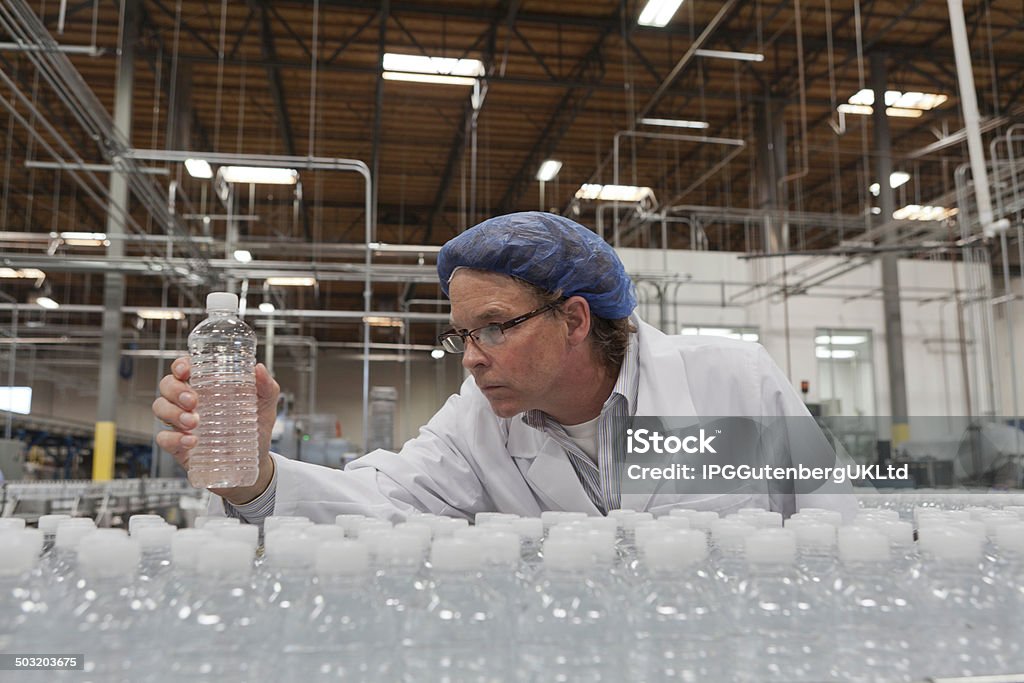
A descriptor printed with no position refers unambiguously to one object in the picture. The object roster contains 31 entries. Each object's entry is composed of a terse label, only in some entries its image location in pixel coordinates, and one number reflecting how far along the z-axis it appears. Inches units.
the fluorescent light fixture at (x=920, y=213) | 351.3
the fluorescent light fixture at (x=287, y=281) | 317.6
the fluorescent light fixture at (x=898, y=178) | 403.9
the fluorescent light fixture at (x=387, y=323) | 411.3
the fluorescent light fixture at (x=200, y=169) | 239.6
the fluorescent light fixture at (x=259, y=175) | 221.3
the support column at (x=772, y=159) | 363.3
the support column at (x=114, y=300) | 273.4
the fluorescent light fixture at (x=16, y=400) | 269.0
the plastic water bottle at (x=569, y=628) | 23.4
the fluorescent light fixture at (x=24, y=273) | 332.9
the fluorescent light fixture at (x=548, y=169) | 374.6
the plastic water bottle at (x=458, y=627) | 23.1
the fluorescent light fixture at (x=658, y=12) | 193.6
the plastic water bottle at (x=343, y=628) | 23.0
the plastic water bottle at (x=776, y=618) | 23.7
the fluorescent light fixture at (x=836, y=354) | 361.1
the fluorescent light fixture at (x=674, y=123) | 262.7
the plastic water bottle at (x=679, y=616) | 23.9
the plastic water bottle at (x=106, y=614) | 23.4
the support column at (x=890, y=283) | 345.7
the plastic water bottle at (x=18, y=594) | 24.0
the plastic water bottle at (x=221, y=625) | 22.9
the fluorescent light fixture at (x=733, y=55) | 230.5
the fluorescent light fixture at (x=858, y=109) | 352.8
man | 53.8
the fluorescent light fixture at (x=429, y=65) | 277.7
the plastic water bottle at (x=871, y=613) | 24.1
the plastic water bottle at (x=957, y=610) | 25.0
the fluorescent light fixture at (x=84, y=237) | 257.7
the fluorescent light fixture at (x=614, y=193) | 309.3
